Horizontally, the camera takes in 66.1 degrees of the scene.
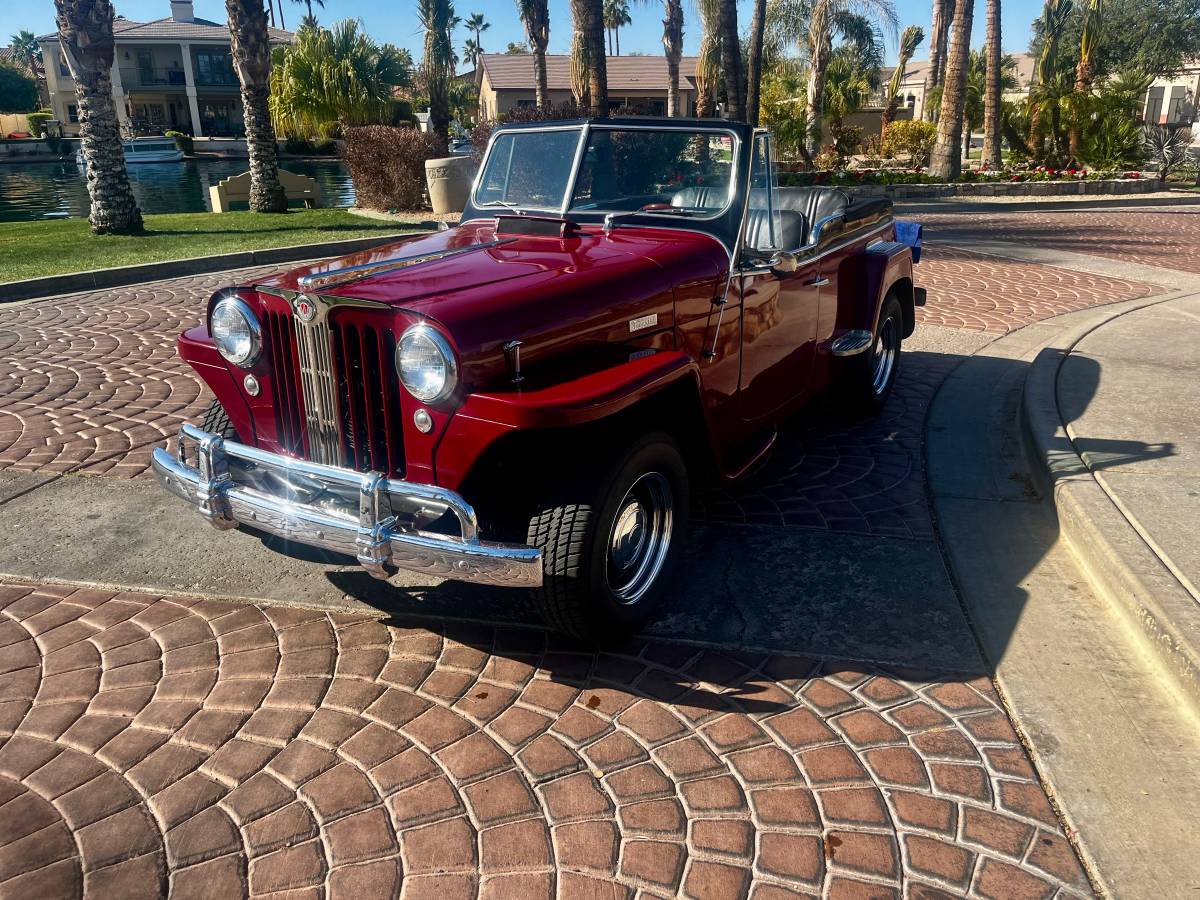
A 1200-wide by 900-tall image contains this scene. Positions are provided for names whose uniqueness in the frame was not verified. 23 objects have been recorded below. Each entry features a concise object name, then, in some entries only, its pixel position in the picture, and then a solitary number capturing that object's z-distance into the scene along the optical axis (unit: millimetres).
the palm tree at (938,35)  23906
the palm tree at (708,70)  21938
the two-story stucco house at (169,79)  52844
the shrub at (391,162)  16359
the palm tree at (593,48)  15656
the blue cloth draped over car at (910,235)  6191
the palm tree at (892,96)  33438
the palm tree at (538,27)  30359
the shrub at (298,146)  41344
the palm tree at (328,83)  38562
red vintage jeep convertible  2793
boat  38438
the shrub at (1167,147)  20516
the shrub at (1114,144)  20141
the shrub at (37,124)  47812
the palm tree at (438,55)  23391
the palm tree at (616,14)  52969
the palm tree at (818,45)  24453
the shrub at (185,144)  41375
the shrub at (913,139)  24734
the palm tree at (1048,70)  20734
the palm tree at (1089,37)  25375
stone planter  14980
